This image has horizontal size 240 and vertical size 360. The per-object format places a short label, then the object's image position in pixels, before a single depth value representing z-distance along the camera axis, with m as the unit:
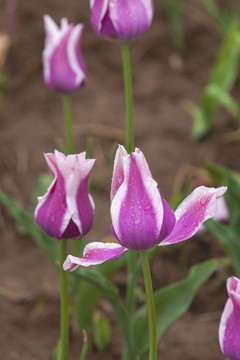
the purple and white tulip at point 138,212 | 0.96
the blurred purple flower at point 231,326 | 0.98
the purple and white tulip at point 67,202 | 1.02
